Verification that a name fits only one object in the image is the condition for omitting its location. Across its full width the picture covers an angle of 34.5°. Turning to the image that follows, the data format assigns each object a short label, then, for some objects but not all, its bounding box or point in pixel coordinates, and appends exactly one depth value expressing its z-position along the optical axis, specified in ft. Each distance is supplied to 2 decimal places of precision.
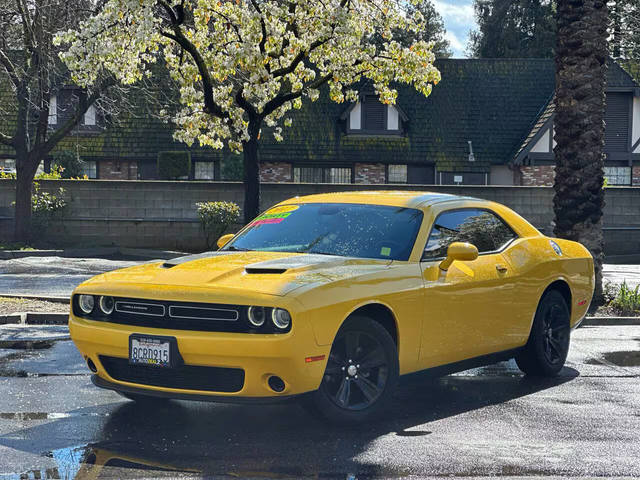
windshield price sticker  27.20
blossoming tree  57.21
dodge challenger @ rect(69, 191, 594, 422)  21.20
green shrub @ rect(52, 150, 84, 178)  118.42
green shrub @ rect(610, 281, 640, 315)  45.75
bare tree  77.77
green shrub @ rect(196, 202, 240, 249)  85.97
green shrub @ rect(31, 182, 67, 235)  87.04
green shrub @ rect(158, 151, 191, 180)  120.98
